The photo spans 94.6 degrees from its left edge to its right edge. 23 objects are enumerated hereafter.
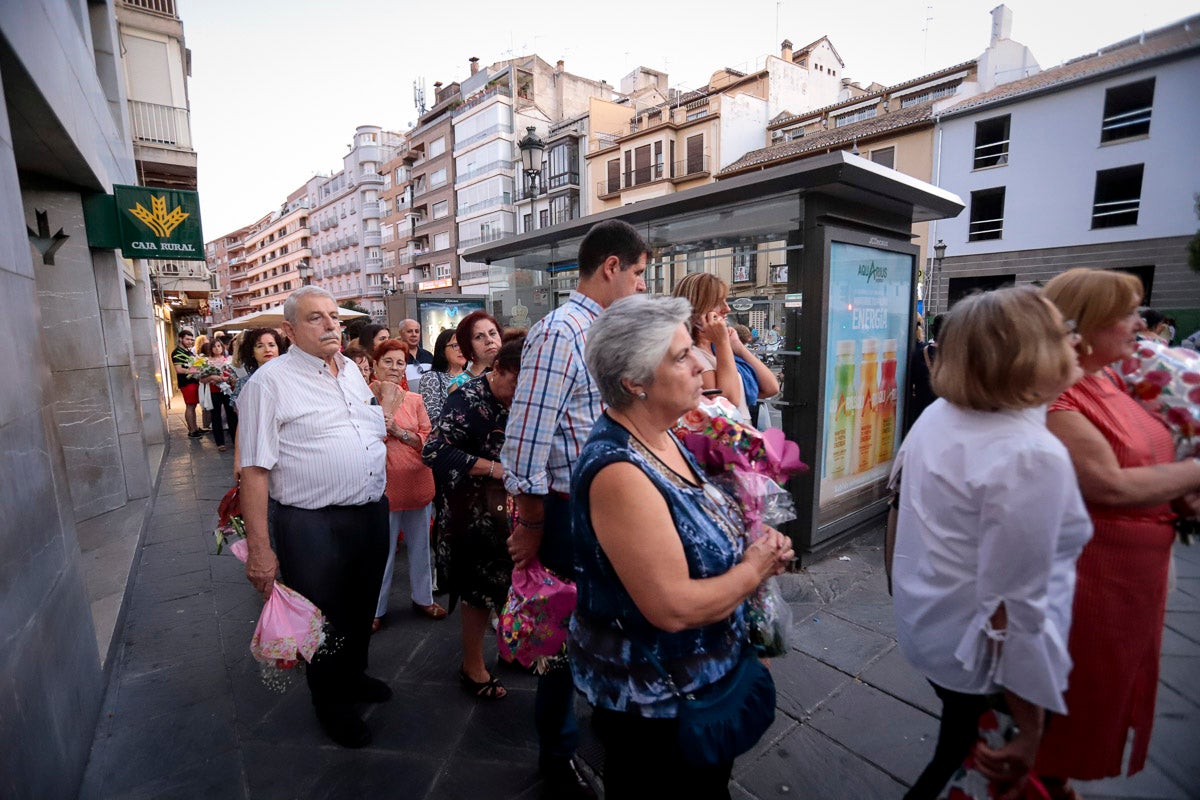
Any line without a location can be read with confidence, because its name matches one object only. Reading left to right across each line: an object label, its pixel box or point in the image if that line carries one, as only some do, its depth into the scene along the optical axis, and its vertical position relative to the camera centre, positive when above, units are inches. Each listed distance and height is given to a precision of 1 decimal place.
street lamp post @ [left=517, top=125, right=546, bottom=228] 375.6 +118.8
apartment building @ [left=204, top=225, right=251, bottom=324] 3518.7 +436.5
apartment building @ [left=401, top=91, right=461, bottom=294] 1689.2 +400.9
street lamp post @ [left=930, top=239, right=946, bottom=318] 543.4 +67.9
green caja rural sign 231.0 +47.5
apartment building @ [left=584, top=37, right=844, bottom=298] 1123.3 +411.1
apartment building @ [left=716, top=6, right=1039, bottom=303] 843.4 +341.0
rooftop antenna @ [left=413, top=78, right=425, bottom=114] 1899.6 +783.5
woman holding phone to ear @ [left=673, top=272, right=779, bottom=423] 103.9 -2.2
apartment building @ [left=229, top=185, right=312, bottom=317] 2726.4 +399.5
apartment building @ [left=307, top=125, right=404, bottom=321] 2137.1 +431.6
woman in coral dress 61.0 -29.0
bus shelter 153.9 +11.3
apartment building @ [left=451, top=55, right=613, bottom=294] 1489.9 +538.1
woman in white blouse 51.7 -20.8
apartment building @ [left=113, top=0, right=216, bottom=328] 443.5 +208.1
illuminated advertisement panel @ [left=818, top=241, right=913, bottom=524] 167.0 -16.7
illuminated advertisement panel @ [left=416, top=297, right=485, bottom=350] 533.3 +12.7
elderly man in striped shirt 93.9 -27.6
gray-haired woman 51.0 -23.2
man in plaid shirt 78.2 -14.8
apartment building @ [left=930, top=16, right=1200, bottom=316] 644.1 +181.3
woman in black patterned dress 103.0 -30.0
